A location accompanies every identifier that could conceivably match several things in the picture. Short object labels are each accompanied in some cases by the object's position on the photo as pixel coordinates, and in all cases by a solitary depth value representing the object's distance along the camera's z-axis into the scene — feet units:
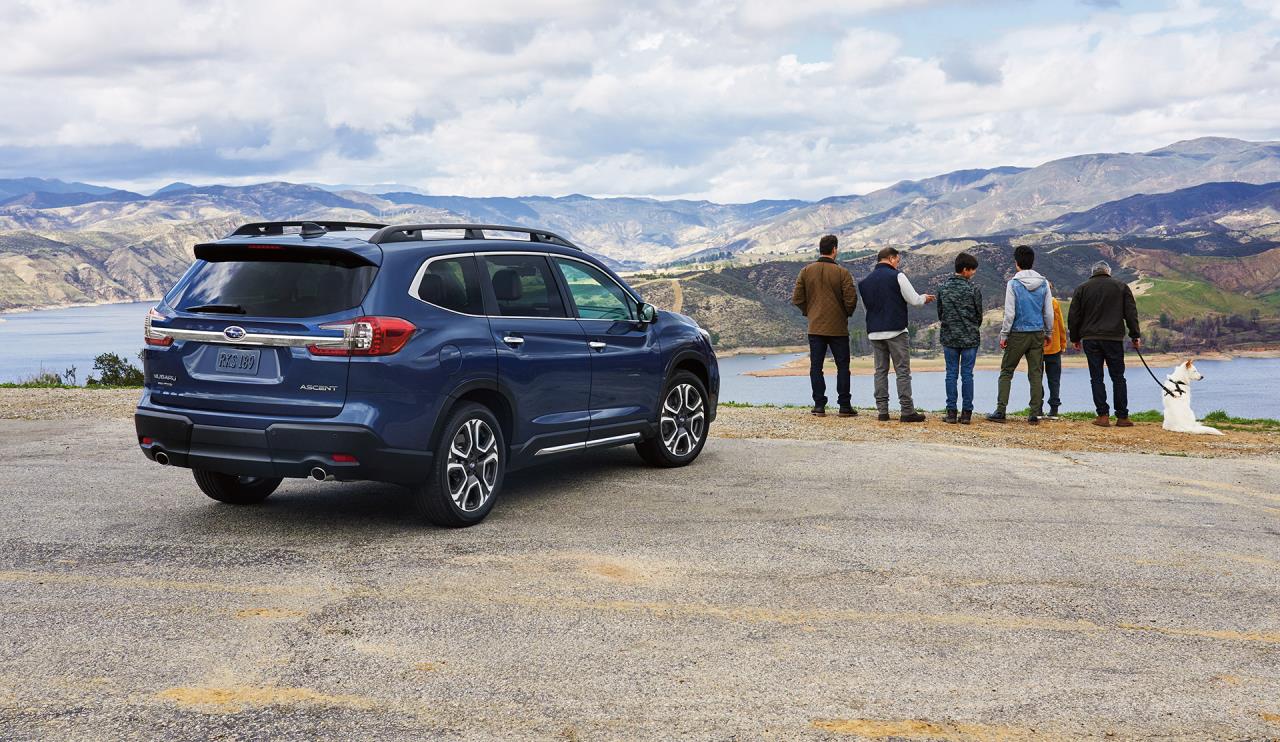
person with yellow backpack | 47.11
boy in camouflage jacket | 41.96
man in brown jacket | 43.96
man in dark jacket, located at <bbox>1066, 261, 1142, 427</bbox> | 43.19
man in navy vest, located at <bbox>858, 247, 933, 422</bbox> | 42.06
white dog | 41.83
